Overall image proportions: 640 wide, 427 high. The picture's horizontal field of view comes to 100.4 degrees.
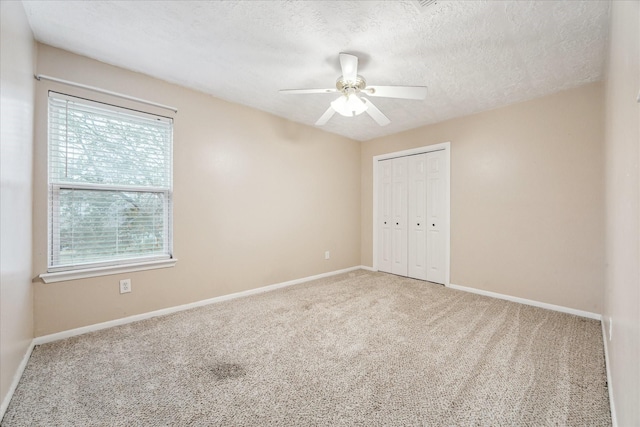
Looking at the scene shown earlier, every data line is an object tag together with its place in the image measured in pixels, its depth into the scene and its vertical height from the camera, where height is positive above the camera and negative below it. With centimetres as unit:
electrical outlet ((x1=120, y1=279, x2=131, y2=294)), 246 -68
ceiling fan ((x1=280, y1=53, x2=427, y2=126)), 210 +102
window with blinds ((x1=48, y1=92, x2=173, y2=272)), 219 +25
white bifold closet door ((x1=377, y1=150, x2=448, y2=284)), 385 -3
